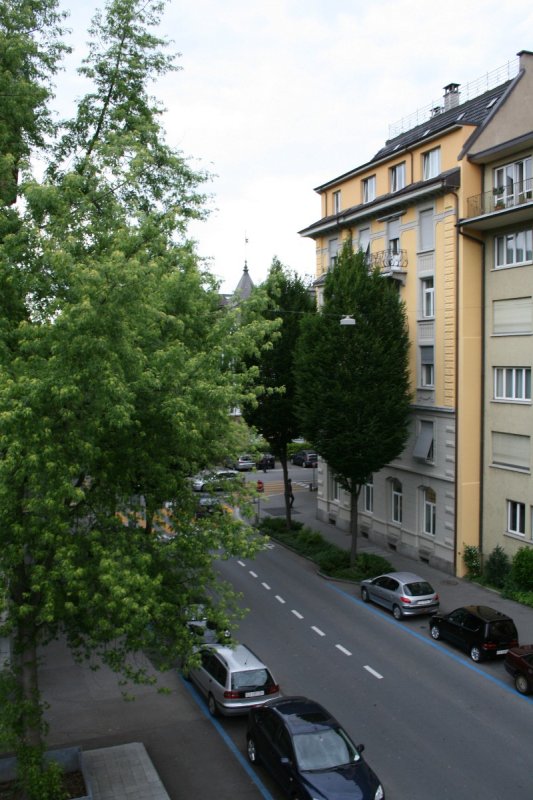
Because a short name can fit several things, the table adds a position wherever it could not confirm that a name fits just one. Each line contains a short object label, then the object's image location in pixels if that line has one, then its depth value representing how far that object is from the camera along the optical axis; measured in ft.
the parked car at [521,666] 57.77
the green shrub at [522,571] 81.41
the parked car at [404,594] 76.79
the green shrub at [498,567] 86.02
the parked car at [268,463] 189.57
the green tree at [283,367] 113.09
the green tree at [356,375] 90.12
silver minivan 53.72
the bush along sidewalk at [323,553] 92.89
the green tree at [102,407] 33.01
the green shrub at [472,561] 89.92
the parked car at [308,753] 40.40
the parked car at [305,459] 193.51
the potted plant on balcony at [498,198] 86.66
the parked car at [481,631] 64.59
